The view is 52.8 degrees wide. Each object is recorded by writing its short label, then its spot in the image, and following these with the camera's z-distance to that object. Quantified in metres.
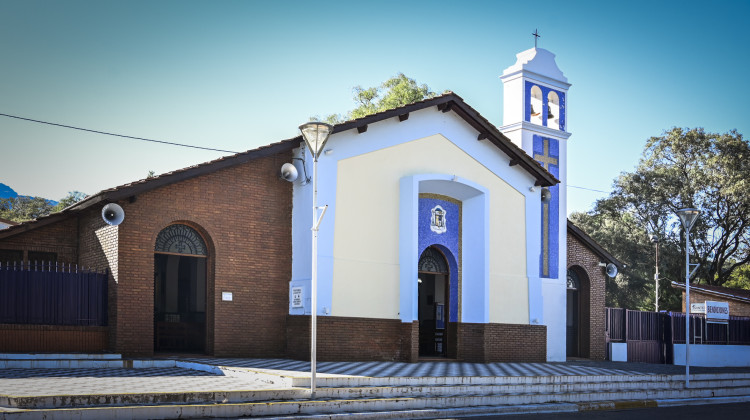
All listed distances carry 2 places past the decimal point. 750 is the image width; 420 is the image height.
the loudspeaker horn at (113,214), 15.40
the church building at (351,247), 16.30
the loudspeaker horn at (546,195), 22.26
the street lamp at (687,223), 17.88
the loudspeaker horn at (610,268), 24.99
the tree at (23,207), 49.28
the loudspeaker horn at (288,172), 17.70
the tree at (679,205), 40.88
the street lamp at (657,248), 36.78
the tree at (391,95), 33.69
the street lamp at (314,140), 11.99
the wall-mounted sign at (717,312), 27.12
